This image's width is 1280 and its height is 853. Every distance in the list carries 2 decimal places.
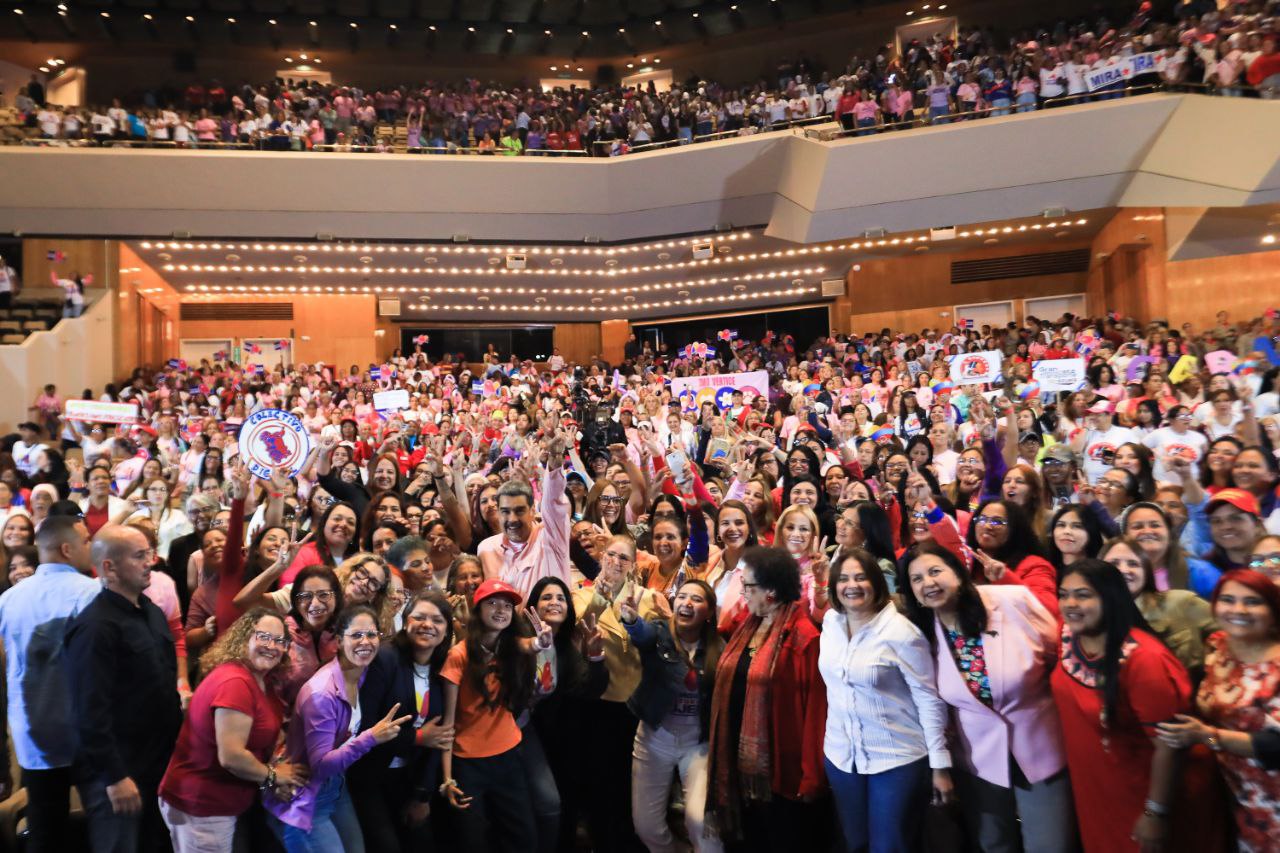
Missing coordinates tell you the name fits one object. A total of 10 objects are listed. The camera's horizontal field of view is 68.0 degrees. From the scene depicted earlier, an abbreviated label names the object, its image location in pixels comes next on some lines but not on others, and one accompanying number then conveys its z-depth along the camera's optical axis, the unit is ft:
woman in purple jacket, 10.93
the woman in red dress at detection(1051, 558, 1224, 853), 9.55
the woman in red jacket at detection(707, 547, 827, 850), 11.99
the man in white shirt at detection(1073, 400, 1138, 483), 20.74
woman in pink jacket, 10.66
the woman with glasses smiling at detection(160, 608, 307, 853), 10.50
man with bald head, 10.68
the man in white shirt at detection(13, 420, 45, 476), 30.63
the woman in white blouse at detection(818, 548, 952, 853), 10.84
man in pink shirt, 15.11
